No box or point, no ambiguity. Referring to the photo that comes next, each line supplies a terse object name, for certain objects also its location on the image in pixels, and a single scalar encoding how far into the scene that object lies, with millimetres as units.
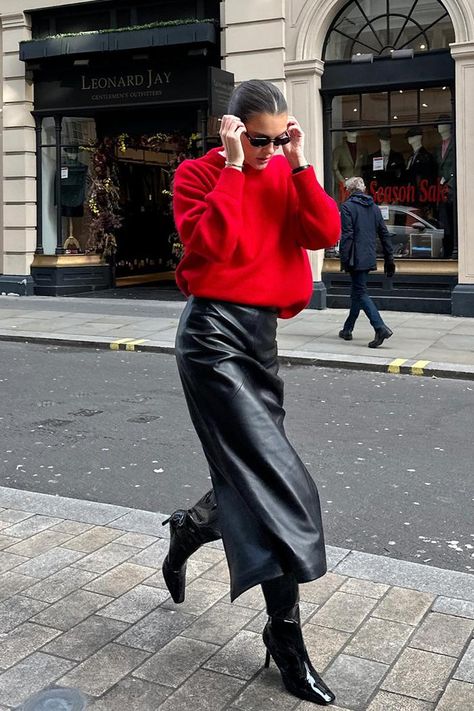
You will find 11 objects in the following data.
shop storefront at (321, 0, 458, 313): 14195
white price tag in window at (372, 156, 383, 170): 14896
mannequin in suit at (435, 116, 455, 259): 14258
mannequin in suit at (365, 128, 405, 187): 14758
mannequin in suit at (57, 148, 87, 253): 17500
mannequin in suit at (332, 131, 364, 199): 15070
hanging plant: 17781
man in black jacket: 11312
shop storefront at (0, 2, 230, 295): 15891
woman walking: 2957
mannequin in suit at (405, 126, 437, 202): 14523
